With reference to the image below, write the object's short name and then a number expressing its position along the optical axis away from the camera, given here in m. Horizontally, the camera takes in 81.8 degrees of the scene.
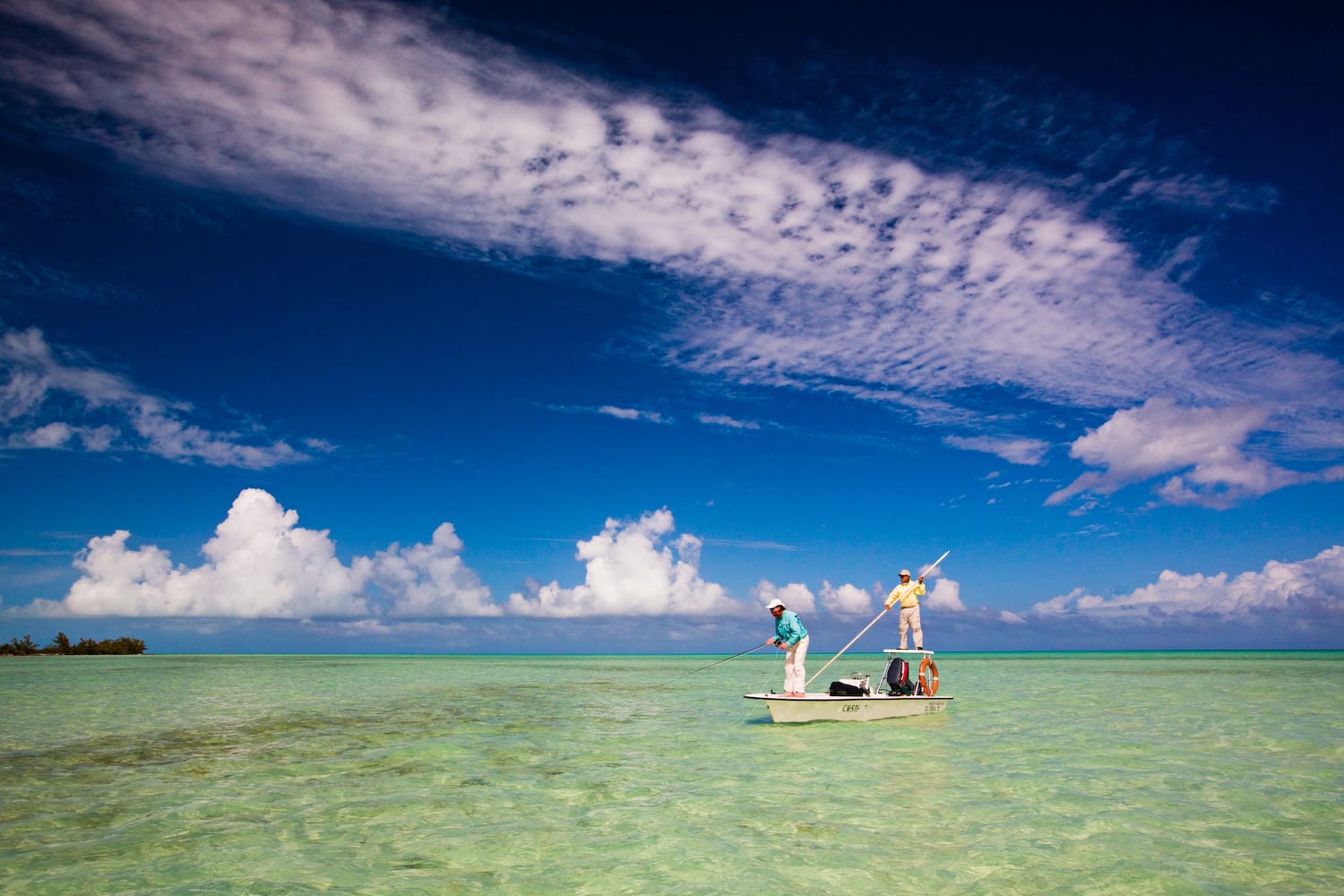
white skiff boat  23.91
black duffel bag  24.36
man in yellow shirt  26.91
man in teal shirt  24.62
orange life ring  27.66
